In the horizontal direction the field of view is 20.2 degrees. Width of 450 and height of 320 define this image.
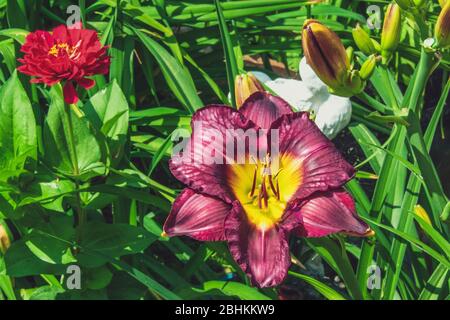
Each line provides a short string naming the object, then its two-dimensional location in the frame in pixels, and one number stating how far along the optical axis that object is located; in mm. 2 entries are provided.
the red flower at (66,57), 883
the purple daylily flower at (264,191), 829
